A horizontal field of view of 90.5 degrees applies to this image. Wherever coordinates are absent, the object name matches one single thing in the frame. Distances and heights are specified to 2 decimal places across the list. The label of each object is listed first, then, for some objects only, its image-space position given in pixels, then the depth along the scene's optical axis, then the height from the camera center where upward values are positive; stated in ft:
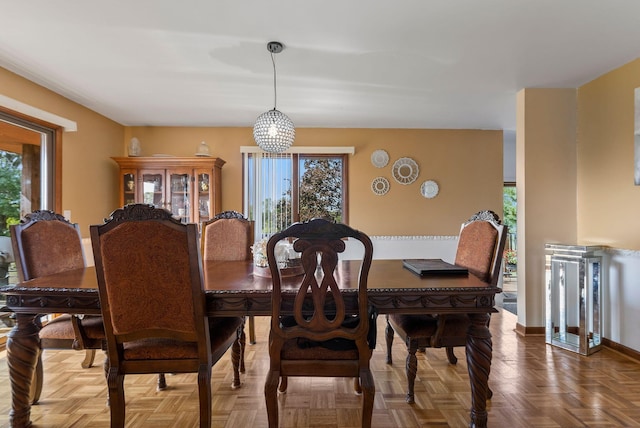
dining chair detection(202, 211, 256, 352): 8.09 -0.64
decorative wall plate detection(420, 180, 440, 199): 14.03 +1.08
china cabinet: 12.52 +1.25
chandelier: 7.30 +1.99
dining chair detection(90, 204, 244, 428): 4.12 -1.13
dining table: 4.63 -1.33
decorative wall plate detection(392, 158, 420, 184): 13.99 +1.90
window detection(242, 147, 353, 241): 13.76 +1.22
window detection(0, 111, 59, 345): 8.79 +1.19
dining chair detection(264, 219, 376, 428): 4.13 -1.53
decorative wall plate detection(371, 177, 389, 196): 13.97 +1.21
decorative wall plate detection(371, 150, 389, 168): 13.97 +2.49
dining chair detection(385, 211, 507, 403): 5.49 -1.87
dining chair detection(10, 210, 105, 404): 5.38 -0.94
